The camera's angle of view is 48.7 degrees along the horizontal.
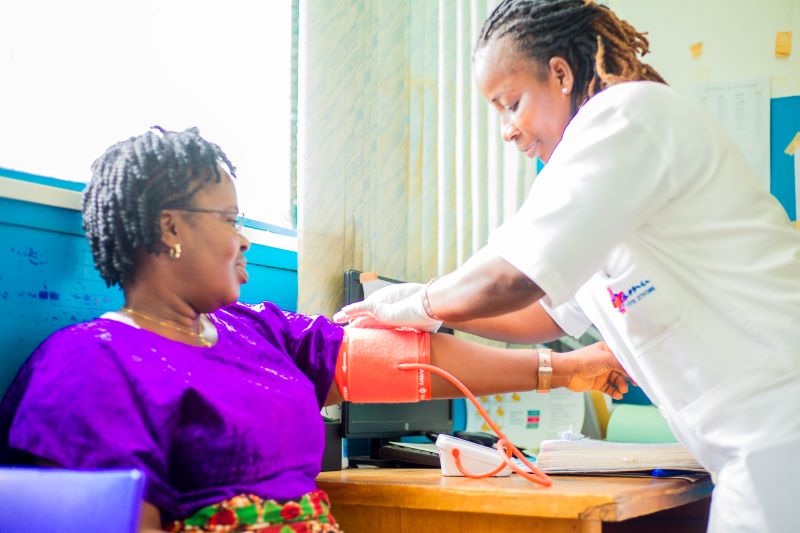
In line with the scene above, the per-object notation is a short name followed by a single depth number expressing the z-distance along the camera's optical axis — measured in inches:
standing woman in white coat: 49.2
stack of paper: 61.6
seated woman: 41.8
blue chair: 32.9
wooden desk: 47.6
